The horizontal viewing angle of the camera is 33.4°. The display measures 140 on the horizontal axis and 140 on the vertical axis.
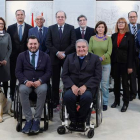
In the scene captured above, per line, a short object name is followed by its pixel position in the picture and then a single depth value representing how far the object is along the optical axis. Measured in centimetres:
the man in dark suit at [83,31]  394
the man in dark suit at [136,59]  427
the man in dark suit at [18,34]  397
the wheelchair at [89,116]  270
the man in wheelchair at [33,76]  281
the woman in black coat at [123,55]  358
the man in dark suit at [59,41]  361
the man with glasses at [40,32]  386
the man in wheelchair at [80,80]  273
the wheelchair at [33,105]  281
